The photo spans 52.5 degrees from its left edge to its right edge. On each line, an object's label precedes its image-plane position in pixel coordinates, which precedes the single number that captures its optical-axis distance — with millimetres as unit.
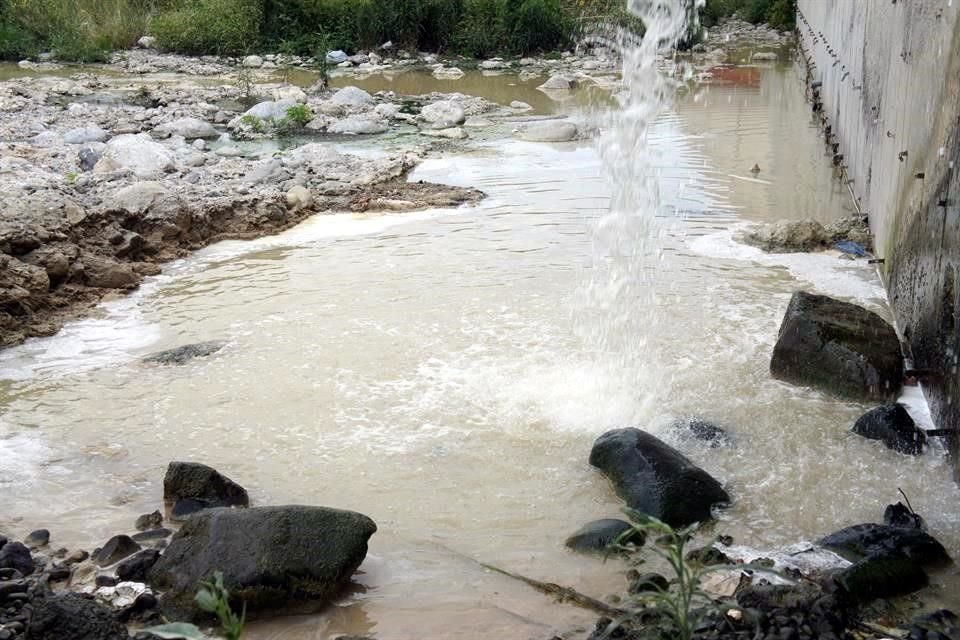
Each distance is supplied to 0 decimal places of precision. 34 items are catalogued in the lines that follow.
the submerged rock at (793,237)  9055
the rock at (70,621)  3330
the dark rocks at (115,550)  4305
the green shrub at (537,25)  28578
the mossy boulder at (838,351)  5965
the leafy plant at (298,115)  16906
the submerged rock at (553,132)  15070
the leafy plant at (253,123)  16484
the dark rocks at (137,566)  4133
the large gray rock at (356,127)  16438
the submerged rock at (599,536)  4410
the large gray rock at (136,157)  12068
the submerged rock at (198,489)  4828
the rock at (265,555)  3918
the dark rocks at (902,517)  4496
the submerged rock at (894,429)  5312
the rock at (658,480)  4688
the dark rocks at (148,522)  4695
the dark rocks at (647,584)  3873
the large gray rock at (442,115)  17011
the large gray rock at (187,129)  16016
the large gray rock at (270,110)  17234
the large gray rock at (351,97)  18906
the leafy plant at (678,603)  2787
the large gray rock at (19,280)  7582
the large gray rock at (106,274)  8492
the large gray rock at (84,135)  14695
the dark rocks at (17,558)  4133
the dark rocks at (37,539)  4488
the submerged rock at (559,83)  22094
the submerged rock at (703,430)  5523
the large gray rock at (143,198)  9546
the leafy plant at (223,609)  2299
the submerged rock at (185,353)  6910
